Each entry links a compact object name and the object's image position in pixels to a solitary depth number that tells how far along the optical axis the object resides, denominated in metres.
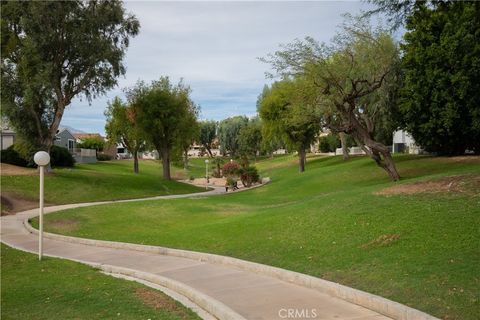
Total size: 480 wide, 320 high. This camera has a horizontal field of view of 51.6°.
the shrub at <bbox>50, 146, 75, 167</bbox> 49.72
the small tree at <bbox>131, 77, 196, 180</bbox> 42.47
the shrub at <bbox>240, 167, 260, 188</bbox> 47.47
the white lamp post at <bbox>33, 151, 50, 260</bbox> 12.33
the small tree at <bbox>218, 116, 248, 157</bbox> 103.94
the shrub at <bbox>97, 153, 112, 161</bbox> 76.14
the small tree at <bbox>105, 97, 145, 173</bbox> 44.94
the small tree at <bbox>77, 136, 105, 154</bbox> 81.38
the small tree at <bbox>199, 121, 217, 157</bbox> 110.25
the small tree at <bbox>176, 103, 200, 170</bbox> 43.63
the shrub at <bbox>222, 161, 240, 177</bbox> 49.06
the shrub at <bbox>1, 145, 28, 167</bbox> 42.97
